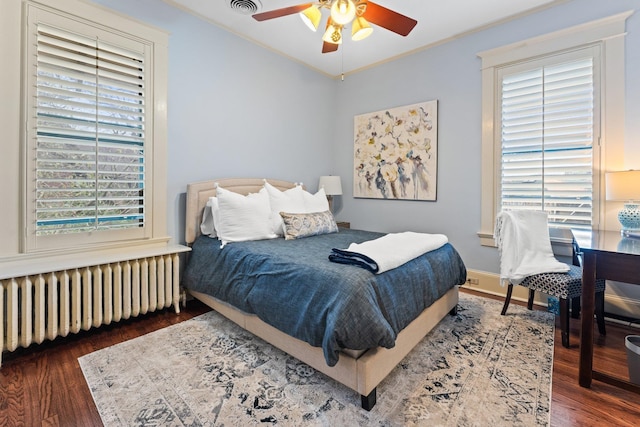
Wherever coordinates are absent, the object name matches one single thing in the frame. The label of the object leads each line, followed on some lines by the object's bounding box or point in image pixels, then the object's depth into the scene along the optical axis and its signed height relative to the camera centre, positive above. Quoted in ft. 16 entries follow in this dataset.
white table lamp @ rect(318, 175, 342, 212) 13.58 +1.22
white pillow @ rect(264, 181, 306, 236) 9.46 +0.27
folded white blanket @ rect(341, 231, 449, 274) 5.75 -0.83
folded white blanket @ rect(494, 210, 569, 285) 7.75 -0.86
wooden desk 5.02 -1.11
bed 4.78 -1.81
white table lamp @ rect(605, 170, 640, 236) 7.09 +0.51
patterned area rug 4.70 -3.24
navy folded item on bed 5.53 -0.95
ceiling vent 8.29 +5.94
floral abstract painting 11.64 +2.53
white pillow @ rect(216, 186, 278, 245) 8.56 -0.26
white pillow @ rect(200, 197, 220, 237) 9.03 -0.29
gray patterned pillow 9.14 -0.44
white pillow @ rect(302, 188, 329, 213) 10.85 +0.32
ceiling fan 6.13 +4.33
